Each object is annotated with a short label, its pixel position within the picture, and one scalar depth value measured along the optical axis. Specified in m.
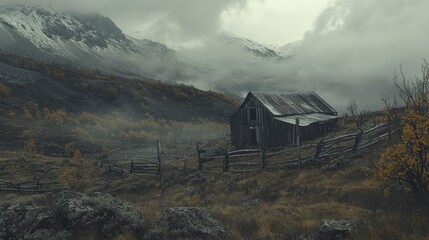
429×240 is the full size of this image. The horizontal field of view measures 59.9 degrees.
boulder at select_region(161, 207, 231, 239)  9.81
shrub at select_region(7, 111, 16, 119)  68.34
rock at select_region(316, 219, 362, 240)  8.91
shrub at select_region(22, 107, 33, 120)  70.00
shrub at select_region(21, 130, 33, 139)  59.55
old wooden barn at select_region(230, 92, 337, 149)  38.28
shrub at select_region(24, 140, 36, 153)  54.11
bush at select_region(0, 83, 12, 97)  77.06
